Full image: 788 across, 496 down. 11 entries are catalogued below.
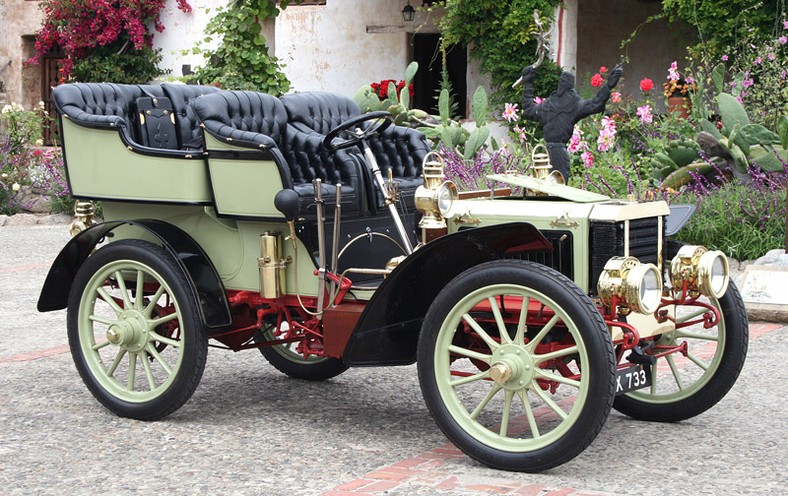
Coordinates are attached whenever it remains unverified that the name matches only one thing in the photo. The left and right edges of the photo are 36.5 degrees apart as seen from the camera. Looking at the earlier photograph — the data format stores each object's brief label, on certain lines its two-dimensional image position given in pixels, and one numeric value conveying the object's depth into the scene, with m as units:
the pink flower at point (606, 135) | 9.63
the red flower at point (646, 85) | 11.90
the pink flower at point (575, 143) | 9.88
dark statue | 8.19
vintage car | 3.99
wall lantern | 16.41
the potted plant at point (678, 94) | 10.98
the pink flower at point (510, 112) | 10.37
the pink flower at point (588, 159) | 9.81
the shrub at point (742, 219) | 8.79
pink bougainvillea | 16.83
